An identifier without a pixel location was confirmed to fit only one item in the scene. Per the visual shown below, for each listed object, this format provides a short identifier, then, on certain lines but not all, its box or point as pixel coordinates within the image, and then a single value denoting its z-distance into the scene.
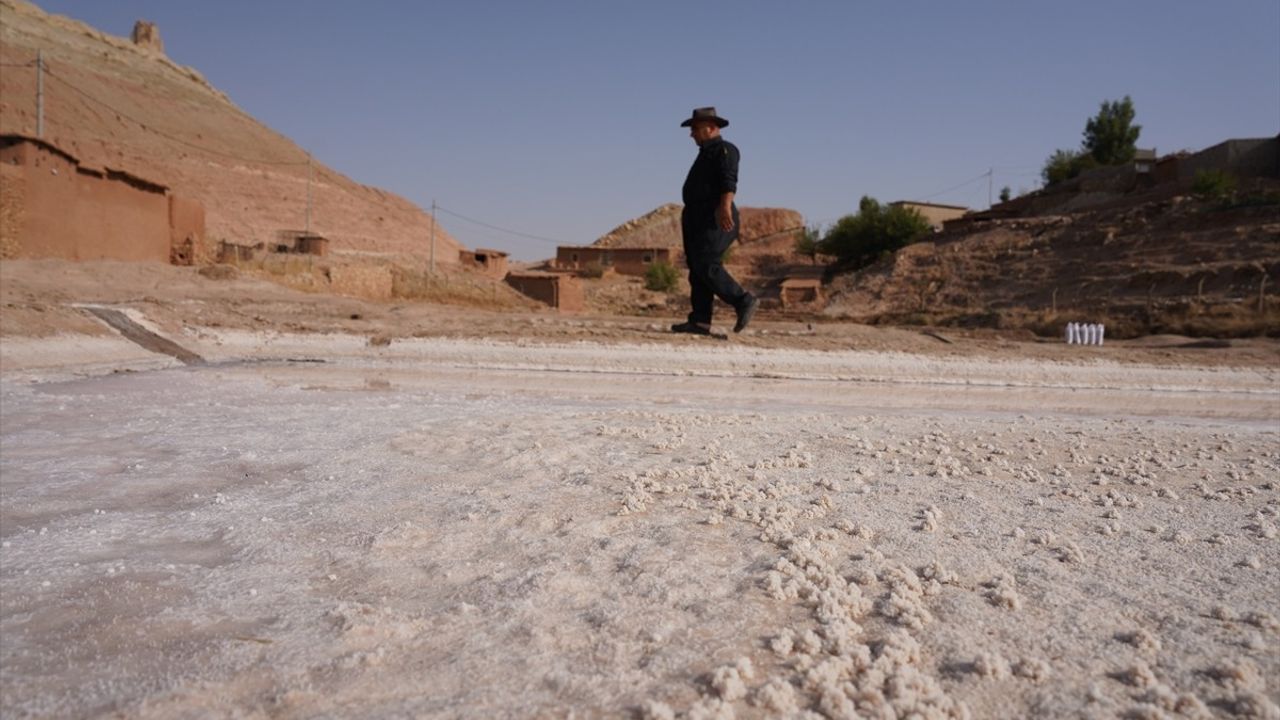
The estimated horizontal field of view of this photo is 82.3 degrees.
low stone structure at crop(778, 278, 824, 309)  33.16
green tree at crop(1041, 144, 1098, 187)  48.41
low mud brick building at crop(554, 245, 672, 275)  47.25
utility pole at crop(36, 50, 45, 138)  24.50
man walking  6.26
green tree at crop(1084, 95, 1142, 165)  53.22
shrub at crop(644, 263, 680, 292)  40.22
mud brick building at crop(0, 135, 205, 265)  13.25
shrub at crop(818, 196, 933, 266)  41.53
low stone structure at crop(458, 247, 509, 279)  40.31
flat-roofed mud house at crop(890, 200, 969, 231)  48.41
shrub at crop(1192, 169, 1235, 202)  26.78
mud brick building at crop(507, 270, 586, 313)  25.34
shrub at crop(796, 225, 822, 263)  49.06
